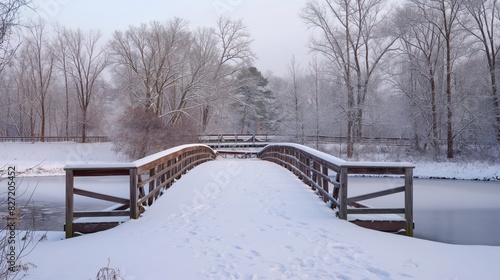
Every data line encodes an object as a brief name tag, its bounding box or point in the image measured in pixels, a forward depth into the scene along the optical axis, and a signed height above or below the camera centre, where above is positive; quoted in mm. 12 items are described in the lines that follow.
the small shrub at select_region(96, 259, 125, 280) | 3284 -1206
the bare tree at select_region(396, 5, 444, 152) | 24328 +4675
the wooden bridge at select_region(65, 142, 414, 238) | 5428 -914
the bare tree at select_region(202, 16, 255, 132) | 35188 +7737
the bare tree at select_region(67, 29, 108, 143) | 39250 +7941
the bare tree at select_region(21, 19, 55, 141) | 38406 +8166
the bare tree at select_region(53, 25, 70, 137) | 38938 +9004
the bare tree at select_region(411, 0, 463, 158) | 22672 +7374
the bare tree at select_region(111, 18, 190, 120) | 31500 +6927
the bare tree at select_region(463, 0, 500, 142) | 23188 +6767
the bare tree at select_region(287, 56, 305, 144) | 36438 +3918
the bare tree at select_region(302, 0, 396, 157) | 26500 +6508
